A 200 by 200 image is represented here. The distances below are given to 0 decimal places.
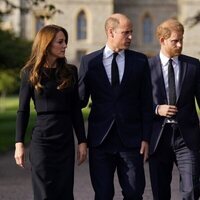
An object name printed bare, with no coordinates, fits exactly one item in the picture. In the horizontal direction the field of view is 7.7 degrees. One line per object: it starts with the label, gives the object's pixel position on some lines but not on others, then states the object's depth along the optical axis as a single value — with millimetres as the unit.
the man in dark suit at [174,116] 13969
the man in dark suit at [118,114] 13080
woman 12348
